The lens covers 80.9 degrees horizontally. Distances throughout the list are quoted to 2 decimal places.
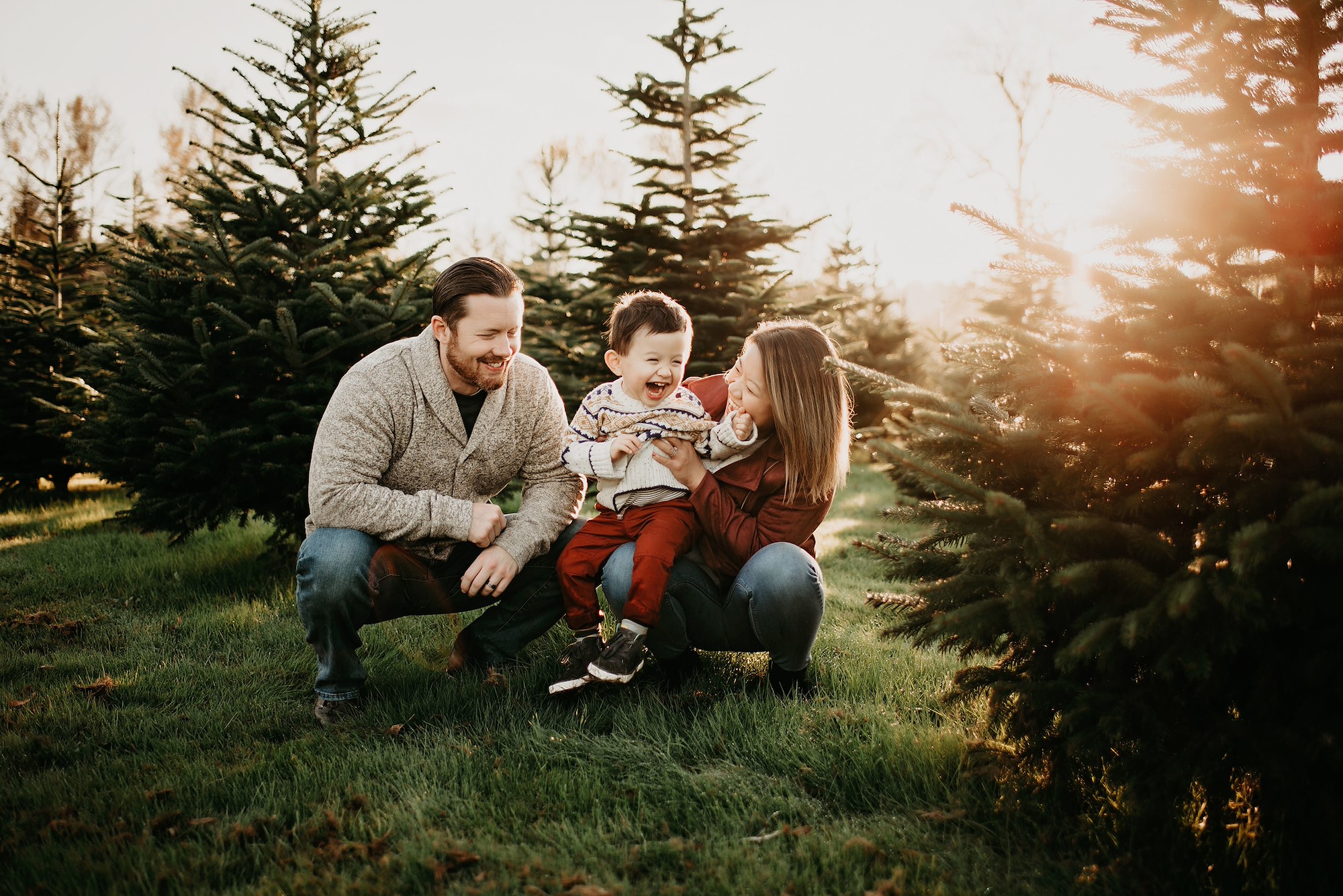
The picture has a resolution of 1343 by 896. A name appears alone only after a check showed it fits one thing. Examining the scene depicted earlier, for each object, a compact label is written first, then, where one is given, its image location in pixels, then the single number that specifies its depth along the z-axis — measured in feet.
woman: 9.68
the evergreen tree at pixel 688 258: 23.09
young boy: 10.23
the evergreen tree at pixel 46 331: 26.22
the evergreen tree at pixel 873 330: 39.96
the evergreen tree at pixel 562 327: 23.09
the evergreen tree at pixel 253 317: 15.51
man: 10.01
